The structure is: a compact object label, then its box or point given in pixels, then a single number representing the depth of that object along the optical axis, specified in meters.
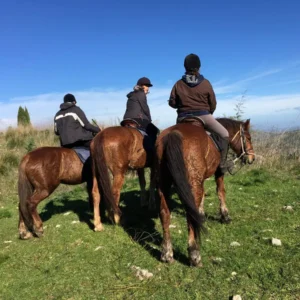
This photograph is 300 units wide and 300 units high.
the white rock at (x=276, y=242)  4.91
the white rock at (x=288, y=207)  6.69
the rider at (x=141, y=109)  7.52
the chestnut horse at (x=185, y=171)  4.39
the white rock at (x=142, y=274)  4.39
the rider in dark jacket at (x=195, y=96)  5.60
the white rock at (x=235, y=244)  5.13
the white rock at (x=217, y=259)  4.61
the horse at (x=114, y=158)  6.13
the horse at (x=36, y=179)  6.48
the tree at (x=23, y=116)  26.73
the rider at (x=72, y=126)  7.29
